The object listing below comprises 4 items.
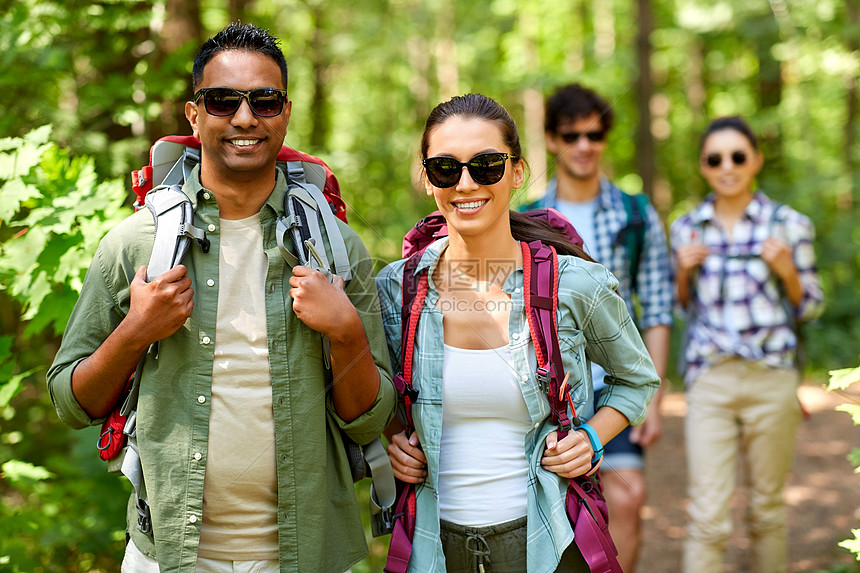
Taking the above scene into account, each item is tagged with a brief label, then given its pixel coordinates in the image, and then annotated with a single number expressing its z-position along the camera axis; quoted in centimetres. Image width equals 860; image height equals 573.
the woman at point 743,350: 441
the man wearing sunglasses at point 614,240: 406
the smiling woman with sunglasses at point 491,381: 249
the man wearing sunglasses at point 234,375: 238
